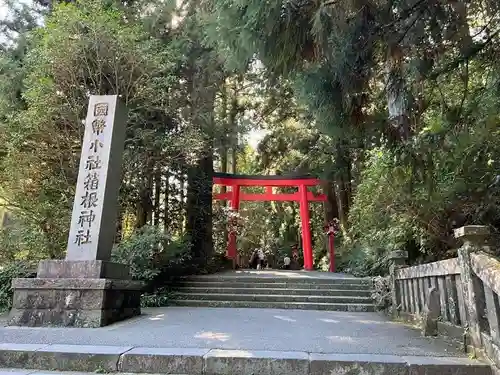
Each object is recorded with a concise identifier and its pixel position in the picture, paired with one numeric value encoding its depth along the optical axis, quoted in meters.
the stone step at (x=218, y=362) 2.90
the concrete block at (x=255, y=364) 2.98
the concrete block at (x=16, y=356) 3.25
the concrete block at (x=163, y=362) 3.07
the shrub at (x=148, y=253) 7.57
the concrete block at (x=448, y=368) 2.84
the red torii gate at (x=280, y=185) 13.52
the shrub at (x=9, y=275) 6.55
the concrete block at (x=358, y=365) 2.90
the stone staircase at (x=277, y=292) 7.44
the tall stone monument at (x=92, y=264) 4.71
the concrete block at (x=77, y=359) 3.13
